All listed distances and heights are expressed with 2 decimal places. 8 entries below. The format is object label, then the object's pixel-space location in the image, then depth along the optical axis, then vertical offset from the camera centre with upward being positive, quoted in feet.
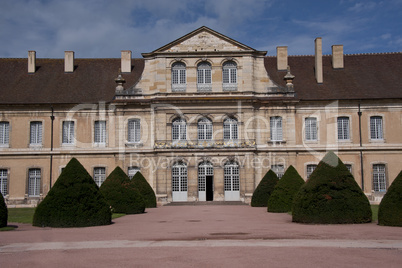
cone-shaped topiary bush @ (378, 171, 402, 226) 44.57 -3.53
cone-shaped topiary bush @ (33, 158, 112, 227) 48.75 -3.51
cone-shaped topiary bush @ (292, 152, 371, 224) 48.42 -3.12
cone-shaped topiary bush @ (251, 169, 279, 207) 81.25 -3.30
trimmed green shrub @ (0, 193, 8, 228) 46.83 -4.10
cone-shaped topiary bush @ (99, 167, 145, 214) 68.28 -3.85
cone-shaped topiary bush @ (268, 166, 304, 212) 67.67 -3.19
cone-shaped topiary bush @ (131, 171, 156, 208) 83.66 -3.34
